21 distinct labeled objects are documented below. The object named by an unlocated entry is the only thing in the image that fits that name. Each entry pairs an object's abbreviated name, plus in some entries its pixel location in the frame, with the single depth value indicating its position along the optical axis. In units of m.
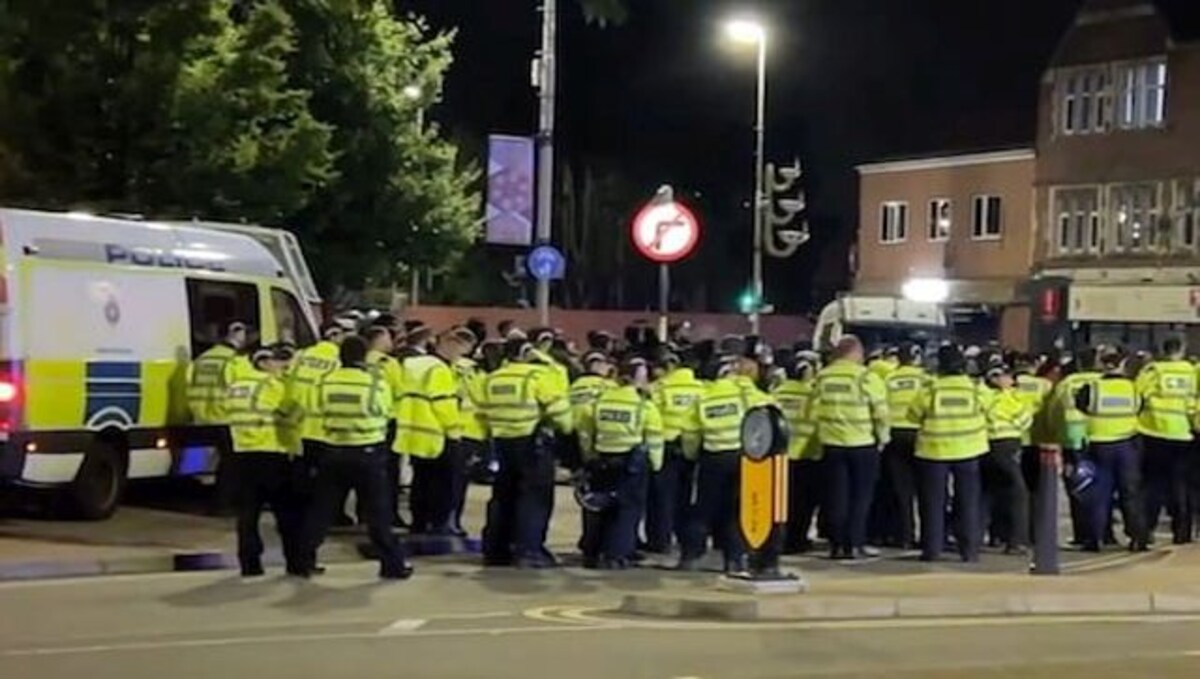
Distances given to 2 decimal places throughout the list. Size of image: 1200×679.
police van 18.39
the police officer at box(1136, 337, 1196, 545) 20.78
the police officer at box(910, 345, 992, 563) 18.97
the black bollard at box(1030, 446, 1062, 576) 17.80
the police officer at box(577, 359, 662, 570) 17.81
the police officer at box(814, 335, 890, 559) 18.70
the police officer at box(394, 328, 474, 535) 18.38
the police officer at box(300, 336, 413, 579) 16.11
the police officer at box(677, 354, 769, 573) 17.88
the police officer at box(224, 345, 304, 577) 16.44
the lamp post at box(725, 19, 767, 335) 43.19
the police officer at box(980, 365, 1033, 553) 19.77
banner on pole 31.39
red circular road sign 25.97
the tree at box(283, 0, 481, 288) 37.31
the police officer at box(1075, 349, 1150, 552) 20.48
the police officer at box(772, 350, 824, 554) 19.25
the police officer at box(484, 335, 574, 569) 17.69
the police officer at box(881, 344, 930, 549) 19.42
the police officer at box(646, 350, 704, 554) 18.14
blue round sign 32.25
